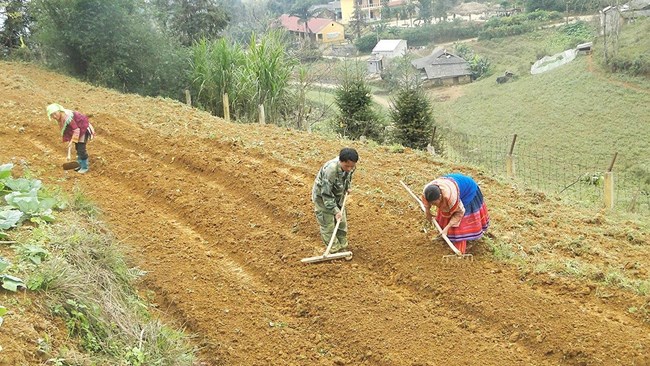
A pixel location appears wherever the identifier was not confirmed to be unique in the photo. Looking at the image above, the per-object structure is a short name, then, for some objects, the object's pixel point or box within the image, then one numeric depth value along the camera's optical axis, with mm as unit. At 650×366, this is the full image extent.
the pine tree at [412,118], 15414
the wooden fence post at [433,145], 13190
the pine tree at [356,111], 16500
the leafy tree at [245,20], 38538
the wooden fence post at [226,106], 16025
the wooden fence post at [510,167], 11760
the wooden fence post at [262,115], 15595
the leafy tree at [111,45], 18203
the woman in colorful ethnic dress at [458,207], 6195
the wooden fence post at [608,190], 10030
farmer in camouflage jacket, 6324
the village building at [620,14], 37278
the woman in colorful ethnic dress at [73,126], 8992
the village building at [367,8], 73688
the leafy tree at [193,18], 24328
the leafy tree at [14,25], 21203
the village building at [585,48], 40188
